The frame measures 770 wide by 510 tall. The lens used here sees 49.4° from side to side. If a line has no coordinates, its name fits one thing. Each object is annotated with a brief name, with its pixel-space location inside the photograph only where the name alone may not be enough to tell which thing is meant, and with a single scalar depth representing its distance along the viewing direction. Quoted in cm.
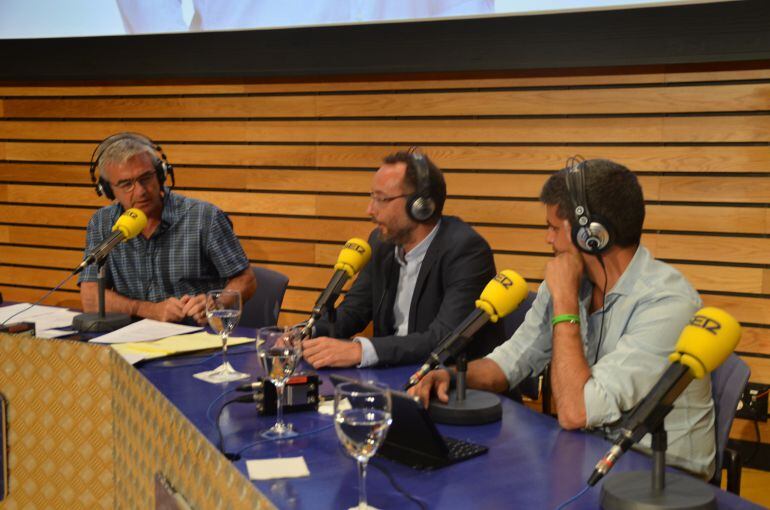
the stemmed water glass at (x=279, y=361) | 187
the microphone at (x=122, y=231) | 283
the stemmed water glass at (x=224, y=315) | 239
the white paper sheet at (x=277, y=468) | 161
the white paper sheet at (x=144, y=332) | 279
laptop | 165
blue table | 152
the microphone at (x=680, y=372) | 140
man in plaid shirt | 357
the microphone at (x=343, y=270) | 240
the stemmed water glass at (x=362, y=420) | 136
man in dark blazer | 299
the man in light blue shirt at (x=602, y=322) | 200
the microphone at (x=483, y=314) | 188
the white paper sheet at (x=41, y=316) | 307
